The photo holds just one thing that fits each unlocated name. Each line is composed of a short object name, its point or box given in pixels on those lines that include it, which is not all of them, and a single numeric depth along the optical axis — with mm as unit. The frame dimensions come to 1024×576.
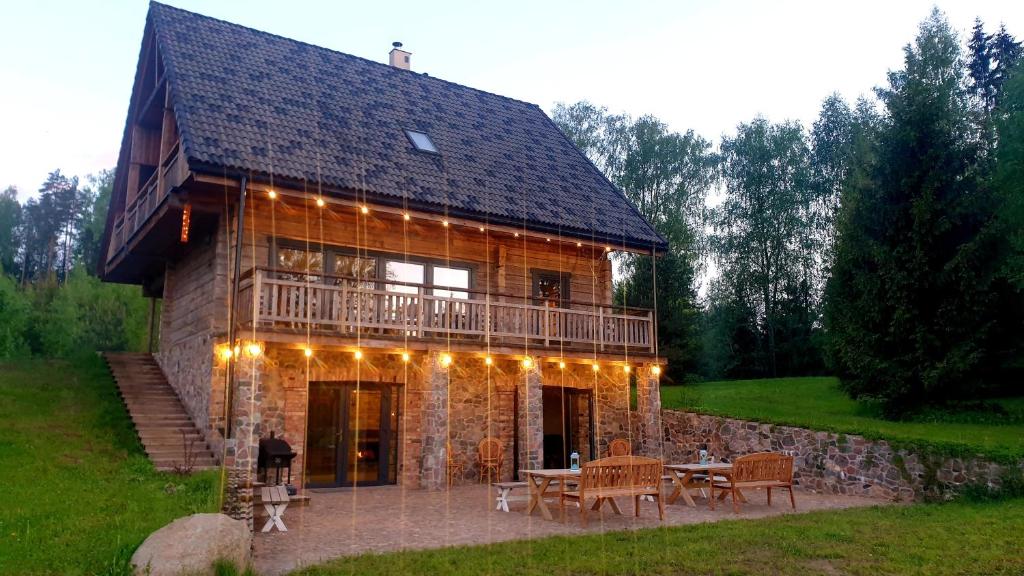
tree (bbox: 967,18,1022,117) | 25333
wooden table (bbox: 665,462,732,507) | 11874
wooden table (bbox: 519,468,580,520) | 10484
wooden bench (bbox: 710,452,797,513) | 11375
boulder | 6129
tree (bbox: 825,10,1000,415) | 16750
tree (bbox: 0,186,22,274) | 45625
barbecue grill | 11984
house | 13195
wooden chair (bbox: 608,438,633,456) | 16422
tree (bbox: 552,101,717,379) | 31016
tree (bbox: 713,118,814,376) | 30750
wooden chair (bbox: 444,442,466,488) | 15266
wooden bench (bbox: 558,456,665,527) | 10188
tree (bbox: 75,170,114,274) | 39062
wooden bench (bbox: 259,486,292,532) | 9086
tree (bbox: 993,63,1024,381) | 16125
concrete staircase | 12766
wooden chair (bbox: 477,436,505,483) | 15352
